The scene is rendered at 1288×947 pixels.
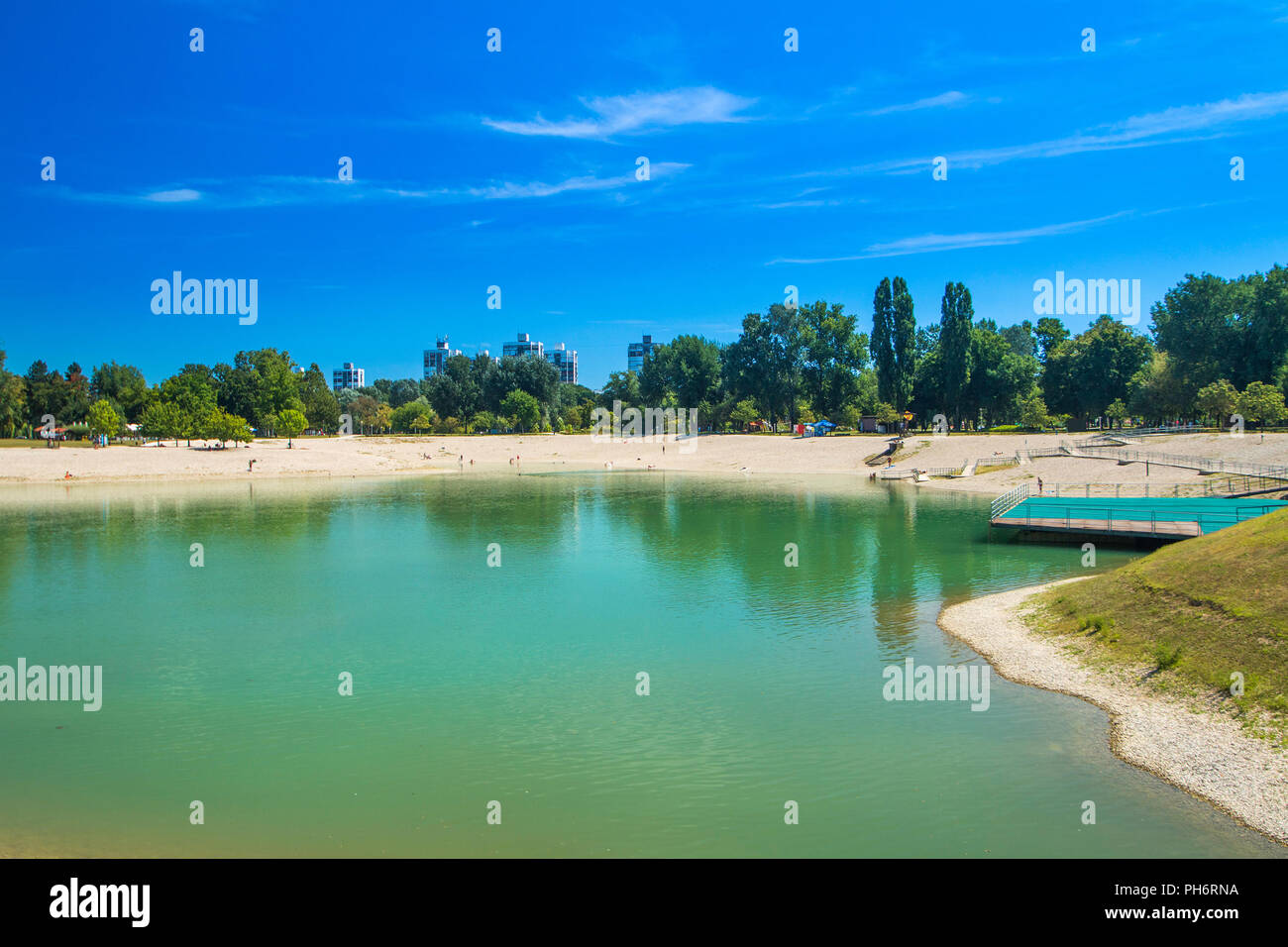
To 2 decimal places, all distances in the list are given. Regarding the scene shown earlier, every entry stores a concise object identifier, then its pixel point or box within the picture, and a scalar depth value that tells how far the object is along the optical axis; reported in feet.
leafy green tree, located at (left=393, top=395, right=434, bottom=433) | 545.85
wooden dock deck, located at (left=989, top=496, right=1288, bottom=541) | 129.29
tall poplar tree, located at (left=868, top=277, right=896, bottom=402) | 394.32
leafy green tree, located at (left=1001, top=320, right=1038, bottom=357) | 622.95
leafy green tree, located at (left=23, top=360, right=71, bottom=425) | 464.24
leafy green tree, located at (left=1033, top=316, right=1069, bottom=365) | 487.61
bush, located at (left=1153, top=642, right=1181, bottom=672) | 65.98
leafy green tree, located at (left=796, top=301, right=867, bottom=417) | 440.86
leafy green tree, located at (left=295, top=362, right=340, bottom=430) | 512.63
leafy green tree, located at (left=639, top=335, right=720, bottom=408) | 526.98
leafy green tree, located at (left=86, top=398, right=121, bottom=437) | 382.83
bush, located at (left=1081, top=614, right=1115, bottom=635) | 77.20
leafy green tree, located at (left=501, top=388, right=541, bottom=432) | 520.83
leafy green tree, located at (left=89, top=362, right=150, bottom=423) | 481.87
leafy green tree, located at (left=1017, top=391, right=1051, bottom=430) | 368.27
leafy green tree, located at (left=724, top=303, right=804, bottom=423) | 467.93
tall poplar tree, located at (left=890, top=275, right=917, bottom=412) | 389.39
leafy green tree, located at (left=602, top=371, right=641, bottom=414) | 586.61
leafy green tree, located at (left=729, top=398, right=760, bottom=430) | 479.00
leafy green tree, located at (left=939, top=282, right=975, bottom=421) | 367.66
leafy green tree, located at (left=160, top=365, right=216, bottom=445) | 397.19
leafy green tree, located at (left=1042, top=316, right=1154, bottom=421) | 378.32
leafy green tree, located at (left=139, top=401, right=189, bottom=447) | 375.25
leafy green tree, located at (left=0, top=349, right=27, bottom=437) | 412.57
